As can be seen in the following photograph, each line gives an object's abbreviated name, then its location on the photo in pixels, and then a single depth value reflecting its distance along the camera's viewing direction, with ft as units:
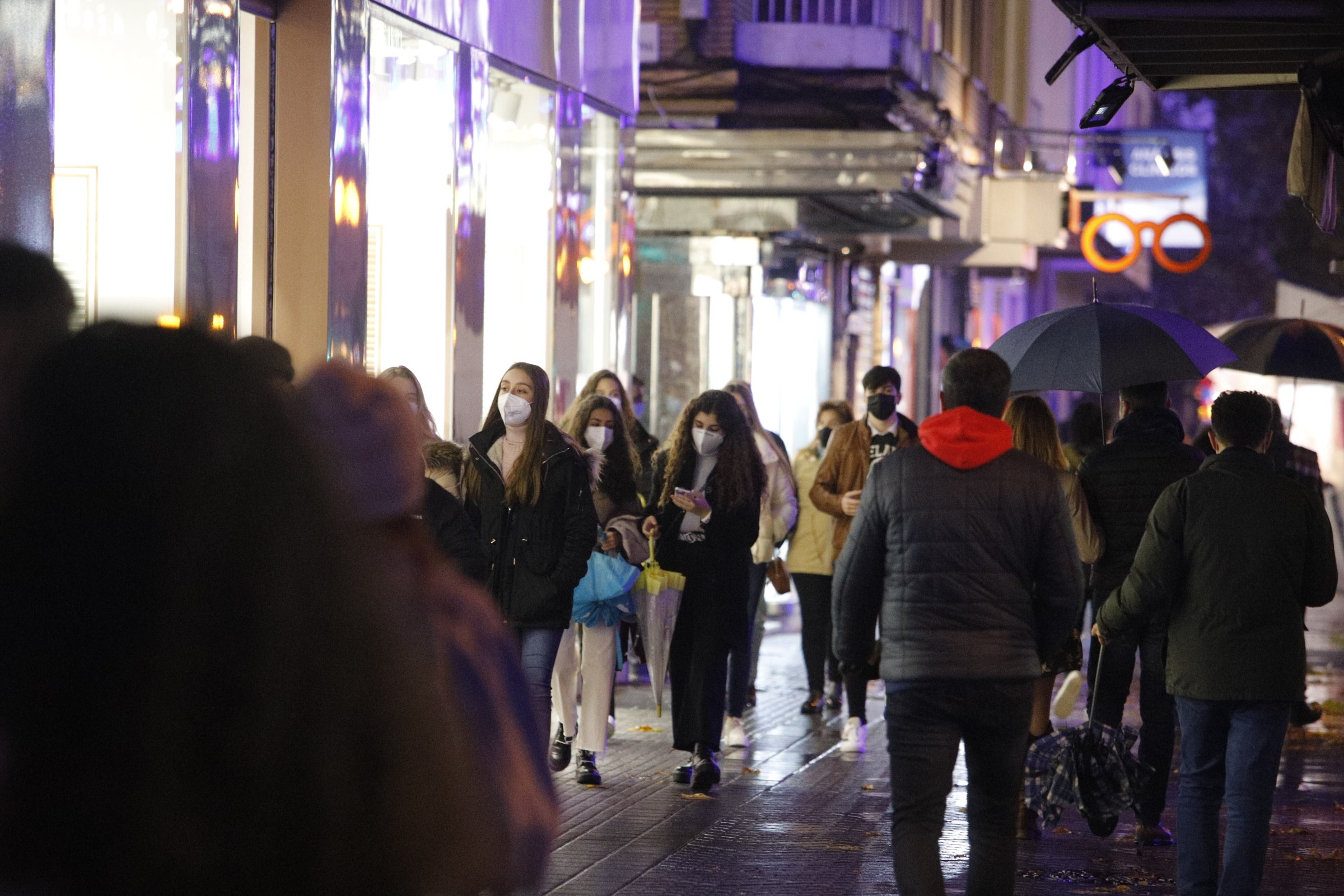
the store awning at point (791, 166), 122.01
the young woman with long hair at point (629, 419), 72.08
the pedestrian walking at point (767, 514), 72.43
